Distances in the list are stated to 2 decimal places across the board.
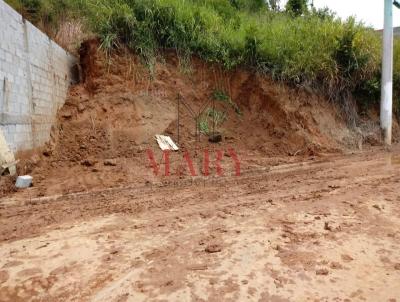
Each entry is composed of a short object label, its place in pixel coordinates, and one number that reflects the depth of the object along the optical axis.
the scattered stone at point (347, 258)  2.88
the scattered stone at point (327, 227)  3.46
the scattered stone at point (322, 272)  2.64
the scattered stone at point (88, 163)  6.09
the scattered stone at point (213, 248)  3.00
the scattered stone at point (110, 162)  6.06
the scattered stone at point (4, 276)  2.58
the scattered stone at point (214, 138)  7.67
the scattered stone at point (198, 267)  2.72
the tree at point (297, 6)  13.69
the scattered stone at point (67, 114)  7.15
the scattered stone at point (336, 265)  2.75
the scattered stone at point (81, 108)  7.27
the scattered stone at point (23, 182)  5.04
